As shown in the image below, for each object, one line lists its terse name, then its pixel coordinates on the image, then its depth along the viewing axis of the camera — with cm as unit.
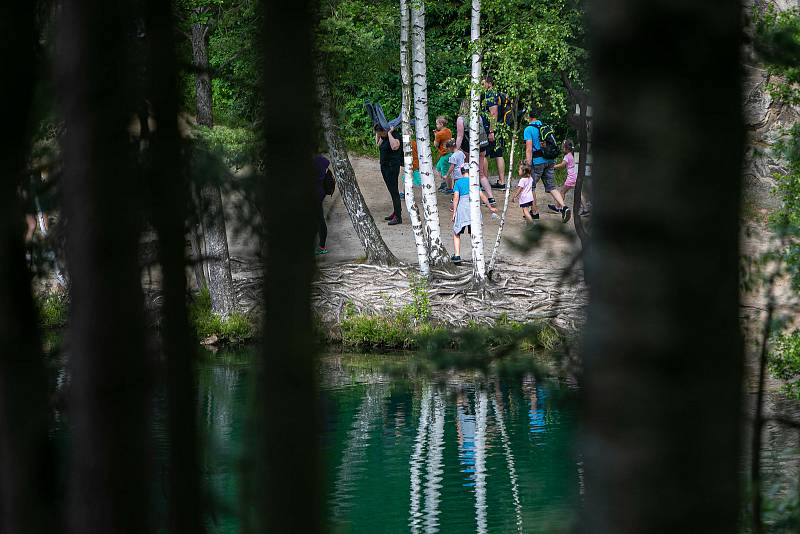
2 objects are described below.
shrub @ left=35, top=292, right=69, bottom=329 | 1612
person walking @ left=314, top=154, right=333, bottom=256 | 1725
